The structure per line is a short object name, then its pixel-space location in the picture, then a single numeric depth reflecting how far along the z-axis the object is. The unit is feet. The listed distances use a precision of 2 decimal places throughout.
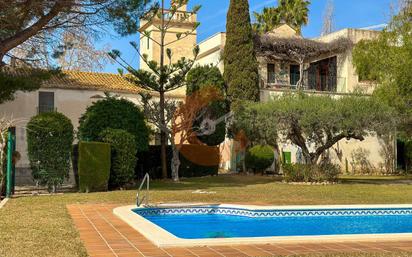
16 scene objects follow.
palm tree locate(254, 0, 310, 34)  136.67
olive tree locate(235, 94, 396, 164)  61.98
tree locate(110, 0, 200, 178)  68.64
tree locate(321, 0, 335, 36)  152.50
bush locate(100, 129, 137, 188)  54.70
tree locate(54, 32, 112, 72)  120.78
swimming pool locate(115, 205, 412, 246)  30.81
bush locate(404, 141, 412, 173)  99.55
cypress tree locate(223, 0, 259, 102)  87.76
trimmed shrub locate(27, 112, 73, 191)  49.57
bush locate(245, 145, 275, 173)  82.58
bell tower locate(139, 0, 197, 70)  107.24
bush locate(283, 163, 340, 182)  67.21
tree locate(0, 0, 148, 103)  46.32
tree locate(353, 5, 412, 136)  67.87
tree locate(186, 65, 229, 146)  82.17
